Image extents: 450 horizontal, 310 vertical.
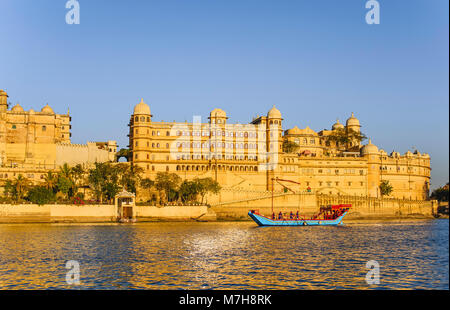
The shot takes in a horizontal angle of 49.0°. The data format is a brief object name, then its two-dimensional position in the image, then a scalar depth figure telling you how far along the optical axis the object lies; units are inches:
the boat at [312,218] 3115.2
